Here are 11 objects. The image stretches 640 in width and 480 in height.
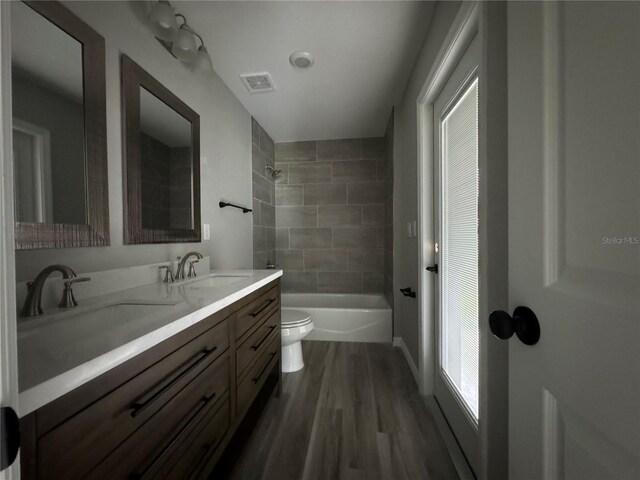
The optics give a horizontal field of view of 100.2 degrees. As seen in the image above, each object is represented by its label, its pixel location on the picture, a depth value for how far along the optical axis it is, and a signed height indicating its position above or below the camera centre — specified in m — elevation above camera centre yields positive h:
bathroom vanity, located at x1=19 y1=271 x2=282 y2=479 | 0.46 -0.35
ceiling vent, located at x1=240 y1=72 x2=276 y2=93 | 2.05 +1.25
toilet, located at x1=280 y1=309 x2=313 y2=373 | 2.01 -0.75
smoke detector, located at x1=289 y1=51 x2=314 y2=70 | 1.80 +1.23
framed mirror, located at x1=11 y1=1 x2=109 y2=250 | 0.86 +0.40
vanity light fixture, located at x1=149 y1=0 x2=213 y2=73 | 1.25 +1.04
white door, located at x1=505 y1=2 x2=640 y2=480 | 0.36 +0.00
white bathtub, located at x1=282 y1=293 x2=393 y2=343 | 2.76 -0.91
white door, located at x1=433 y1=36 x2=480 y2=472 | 1.18 -0.07
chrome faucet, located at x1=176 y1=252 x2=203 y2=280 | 1.46 -0.16
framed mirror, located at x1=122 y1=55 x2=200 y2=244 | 1.26 +0.42
